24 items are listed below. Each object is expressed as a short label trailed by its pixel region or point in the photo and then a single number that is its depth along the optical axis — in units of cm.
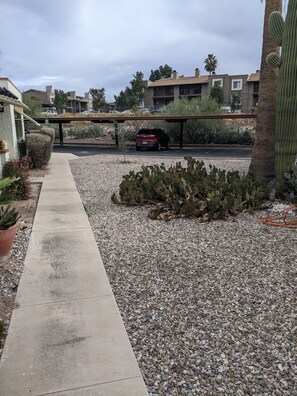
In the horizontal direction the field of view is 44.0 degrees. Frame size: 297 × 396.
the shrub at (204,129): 3067
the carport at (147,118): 2370
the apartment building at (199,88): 7225
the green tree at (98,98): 8512
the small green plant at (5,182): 445
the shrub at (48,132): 1560
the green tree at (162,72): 10181
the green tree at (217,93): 6556
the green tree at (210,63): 8881
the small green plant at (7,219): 465
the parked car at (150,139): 2553
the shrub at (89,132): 4091
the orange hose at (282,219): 645
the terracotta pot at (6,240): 452
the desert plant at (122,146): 1766
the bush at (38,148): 1354
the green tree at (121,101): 7900
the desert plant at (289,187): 784
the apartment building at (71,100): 9719
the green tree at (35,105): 4383
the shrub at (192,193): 694
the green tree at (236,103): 7125
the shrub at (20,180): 863
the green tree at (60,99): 7856
